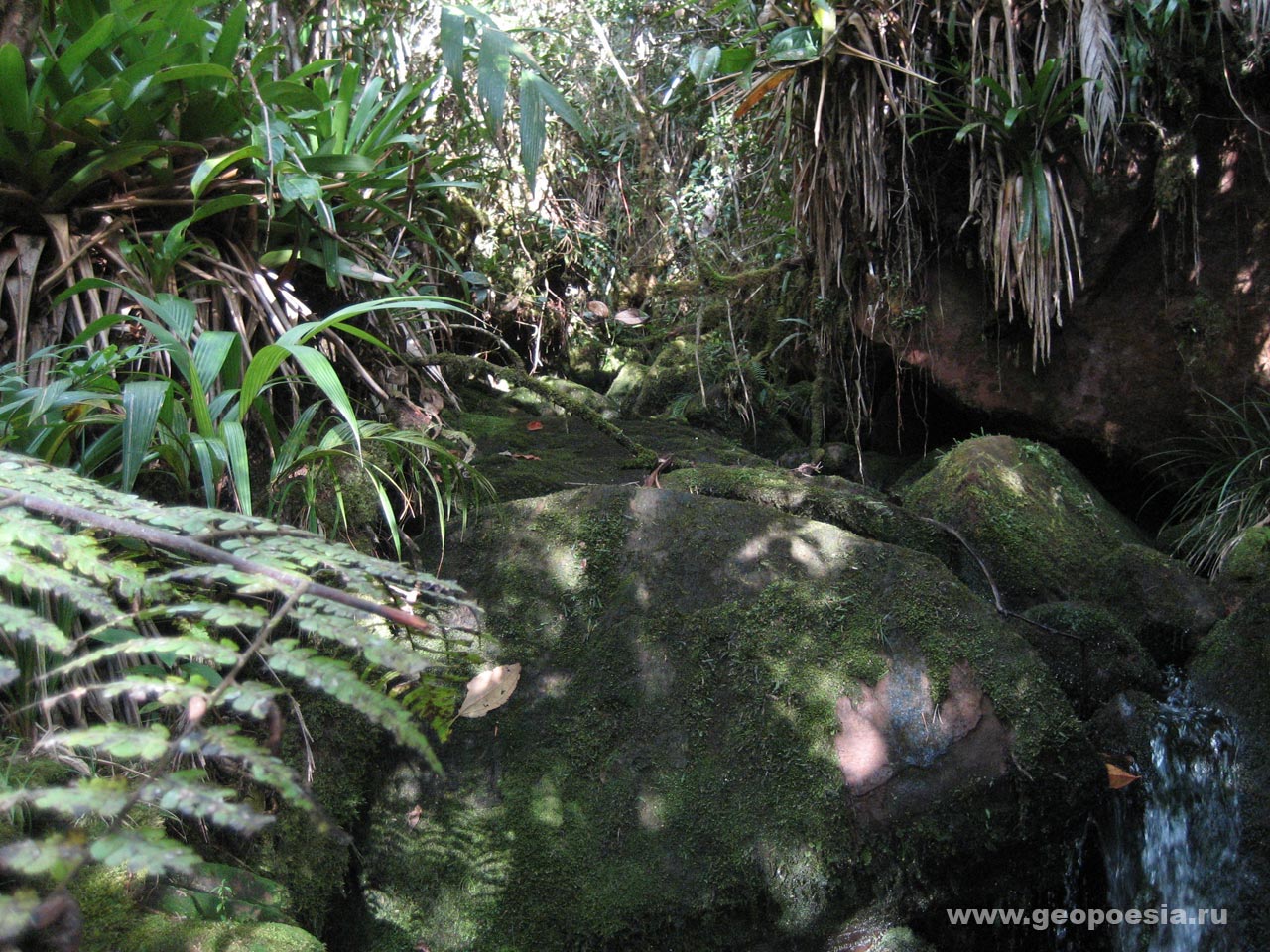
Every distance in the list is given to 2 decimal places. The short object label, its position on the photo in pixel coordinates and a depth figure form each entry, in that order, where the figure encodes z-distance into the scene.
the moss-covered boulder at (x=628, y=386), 4.94
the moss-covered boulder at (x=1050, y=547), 3.02
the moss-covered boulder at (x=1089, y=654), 2.70
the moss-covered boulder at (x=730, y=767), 1.95
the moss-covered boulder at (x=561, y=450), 3.06
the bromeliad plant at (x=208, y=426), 2.06
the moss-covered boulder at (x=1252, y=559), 3.01
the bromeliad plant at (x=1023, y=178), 3.47
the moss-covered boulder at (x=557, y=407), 4.18
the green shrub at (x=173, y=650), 0.75
